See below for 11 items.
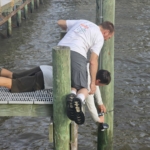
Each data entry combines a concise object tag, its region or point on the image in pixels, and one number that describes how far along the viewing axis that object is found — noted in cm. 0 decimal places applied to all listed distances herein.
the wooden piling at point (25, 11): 3899
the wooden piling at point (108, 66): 1208
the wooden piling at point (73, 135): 991
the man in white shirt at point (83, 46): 1063
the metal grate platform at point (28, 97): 1017
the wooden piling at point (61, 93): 954
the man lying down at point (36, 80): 1098
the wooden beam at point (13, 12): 2956
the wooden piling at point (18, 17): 3512
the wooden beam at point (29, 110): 1020
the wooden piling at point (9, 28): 3162
